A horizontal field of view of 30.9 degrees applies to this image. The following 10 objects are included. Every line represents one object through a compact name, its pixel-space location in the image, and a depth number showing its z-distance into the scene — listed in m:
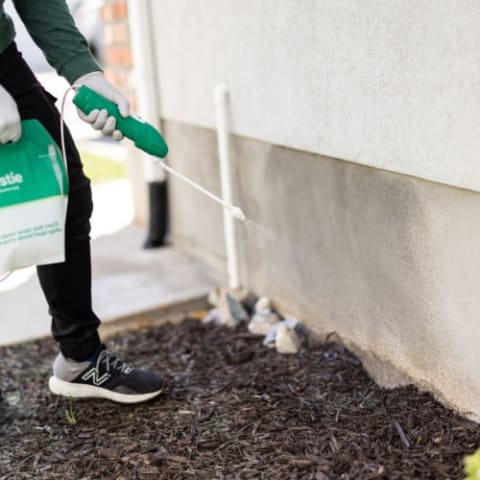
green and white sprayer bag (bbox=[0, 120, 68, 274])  2.41
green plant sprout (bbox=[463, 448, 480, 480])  1.75
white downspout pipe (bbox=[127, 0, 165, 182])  4.23
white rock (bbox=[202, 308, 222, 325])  3.54
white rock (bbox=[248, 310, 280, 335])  3.37
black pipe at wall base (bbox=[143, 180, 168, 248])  4.44
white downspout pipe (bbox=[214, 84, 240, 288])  3.52
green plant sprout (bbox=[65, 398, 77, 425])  2.76
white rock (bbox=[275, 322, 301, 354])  3.14
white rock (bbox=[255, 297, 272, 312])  3.47
